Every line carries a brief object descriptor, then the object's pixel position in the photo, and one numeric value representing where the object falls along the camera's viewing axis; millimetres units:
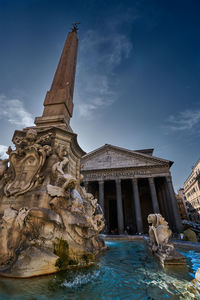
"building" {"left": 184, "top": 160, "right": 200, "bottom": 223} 36031
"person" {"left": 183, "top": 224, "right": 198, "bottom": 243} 7703
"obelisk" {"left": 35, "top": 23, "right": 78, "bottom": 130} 5049
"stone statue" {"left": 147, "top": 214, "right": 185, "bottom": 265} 2926
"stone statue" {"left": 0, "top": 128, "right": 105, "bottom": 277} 2168
